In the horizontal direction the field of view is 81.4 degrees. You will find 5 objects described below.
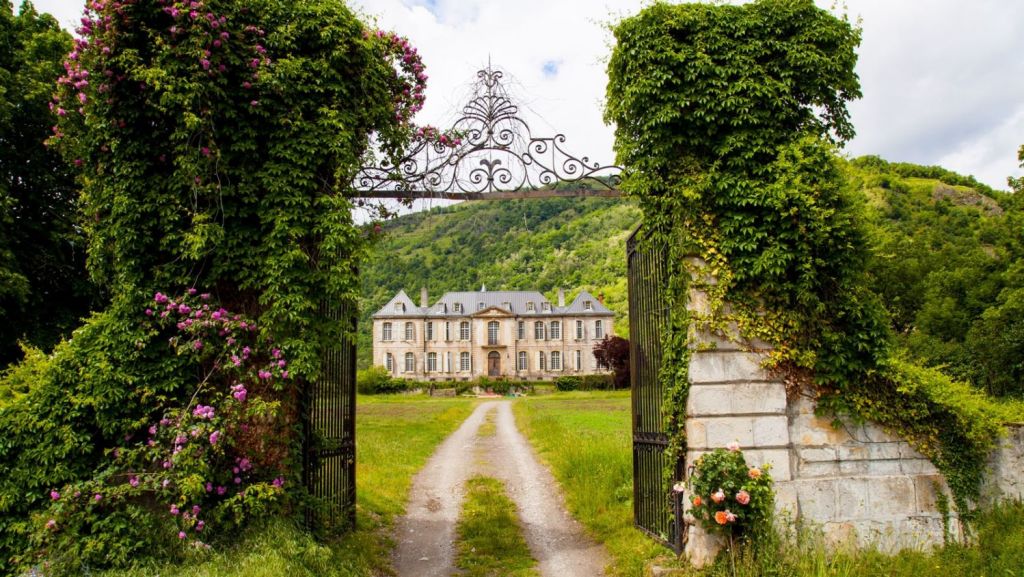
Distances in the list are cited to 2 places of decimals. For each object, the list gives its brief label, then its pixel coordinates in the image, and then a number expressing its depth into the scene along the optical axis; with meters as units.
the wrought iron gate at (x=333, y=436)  6.45
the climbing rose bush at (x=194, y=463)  5.01
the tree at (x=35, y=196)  10.34
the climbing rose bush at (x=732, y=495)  5.30
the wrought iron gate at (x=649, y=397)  6.30
